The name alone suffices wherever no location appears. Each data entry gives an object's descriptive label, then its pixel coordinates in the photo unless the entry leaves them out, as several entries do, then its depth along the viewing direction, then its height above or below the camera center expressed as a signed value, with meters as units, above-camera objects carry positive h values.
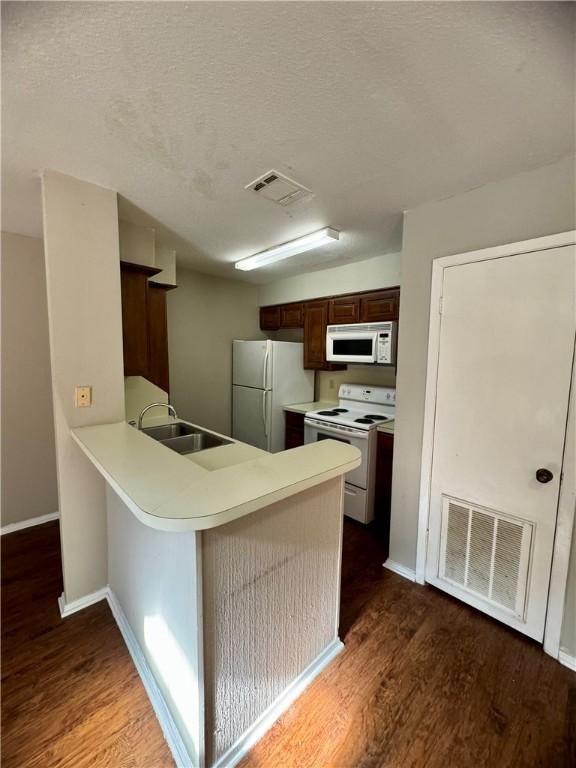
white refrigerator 3.56 -0.40
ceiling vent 1.64 +0.93
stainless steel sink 2.10 -0.60
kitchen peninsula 1.01 -0.89
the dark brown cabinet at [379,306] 2.83 +0.47
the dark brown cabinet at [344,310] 3.12 +0.47
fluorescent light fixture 2.34 +0.89
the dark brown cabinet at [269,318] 4.05 +0.47
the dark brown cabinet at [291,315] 3.71 +0.47
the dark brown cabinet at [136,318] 2.21 +0.24
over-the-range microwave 2.79 +0.11
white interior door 1.53 -0.39
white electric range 2.71 -0.69
